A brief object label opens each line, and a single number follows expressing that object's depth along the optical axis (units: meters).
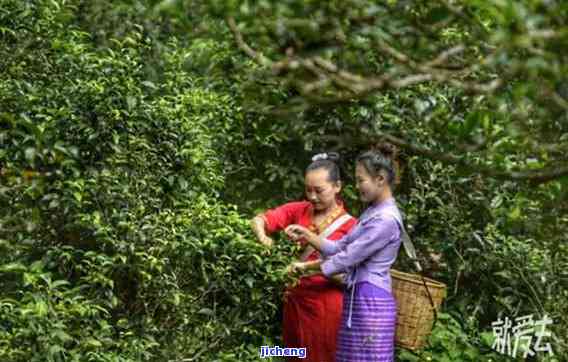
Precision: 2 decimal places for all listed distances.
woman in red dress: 9.52
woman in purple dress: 9.04
